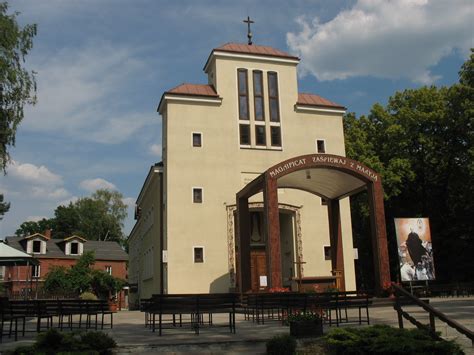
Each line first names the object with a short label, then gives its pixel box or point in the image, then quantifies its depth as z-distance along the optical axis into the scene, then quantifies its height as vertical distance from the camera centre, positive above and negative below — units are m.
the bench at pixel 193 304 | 12.47 -0.29
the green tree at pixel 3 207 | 60.09 +10.40
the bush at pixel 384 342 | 8.18 -0.92
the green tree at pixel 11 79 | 16.88 +6.97
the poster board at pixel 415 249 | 27.03 +1.79
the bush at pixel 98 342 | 9.07 -0.82
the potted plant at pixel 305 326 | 10.77 -0.77
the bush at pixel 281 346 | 9.21 -0.99
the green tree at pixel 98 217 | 76.56 +11.24
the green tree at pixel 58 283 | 38.03 +0.88
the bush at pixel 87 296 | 29.52 -0.09
